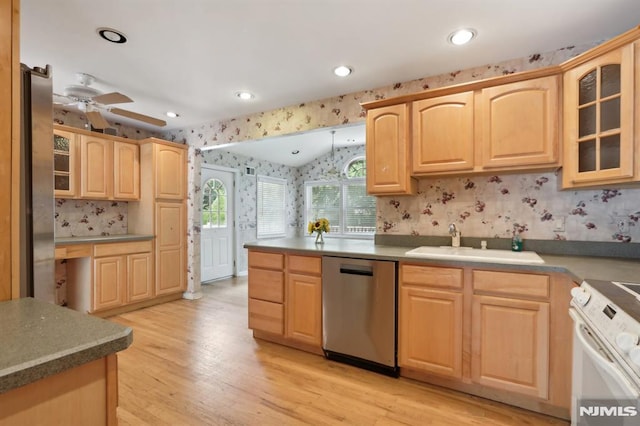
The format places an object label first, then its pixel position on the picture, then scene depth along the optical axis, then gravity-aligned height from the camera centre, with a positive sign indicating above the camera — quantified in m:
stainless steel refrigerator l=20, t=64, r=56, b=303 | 1.17 +0.11
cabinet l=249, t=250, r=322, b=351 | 2.59 -0.79
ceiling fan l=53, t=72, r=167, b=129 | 2.55 +0.97
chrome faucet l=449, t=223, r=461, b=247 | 2.55 -0.22
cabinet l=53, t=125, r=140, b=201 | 3.39 +0.53
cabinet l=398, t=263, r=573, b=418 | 1.78 -0.79
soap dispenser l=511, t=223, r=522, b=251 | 2.35 -0.23
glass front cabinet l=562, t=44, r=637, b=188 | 1.68 +0.54
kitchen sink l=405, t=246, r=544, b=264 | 1.93 -0.32
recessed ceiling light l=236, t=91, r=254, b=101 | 3.06 +1.19
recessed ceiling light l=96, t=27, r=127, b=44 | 2.00 +1.19
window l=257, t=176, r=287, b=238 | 6.24 +0.06
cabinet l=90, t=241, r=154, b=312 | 3.44 -0.78
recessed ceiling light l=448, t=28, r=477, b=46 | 2.01 +1.20
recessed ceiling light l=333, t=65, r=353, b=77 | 2.51 +1.19
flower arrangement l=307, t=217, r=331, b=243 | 3.02 -0.17
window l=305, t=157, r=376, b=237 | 6.34 +0.15
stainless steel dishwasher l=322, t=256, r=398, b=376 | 2.24 -0.80
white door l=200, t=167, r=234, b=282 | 5.14 -0.26
